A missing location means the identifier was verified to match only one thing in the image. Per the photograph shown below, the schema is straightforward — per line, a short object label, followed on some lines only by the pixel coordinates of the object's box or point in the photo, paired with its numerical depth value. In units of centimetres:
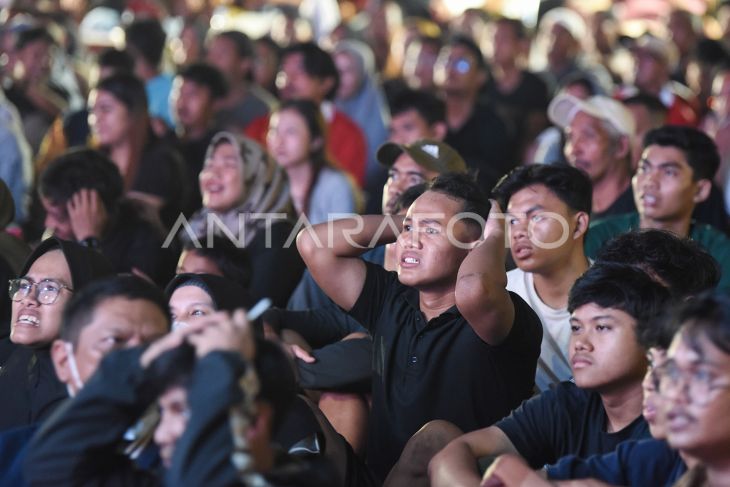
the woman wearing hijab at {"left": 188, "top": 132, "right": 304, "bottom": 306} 1117
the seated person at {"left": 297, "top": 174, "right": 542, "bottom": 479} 760
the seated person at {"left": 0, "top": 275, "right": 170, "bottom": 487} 595
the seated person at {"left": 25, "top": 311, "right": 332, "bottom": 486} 519
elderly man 1245
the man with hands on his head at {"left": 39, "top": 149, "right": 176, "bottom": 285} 1110
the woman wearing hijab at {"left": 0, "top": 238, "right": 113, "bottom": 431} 760
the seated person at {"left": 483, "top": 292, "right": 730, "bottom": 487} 535
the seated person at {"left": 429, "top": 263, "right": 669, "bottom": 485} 677
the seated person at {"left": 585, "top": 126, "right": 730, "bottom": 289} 1044
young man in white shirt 880
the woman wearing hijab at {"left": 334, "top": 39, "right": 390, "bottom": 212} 1742
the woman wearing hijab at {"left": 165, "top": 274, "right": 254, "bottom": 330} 770
